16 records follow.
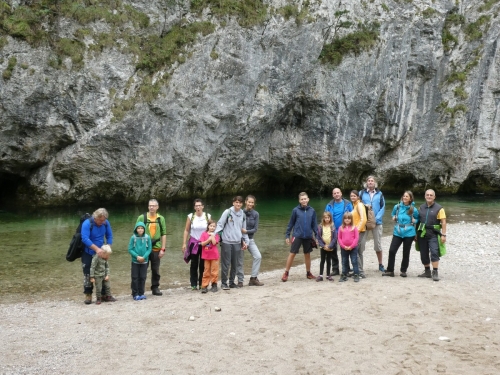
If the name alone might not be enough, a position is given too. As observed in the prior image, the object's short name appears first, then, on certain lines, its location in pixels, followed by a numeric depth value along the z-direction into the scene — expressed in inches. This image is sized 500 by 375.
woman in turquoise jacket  405.0
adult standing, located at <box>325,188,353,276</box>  411.2
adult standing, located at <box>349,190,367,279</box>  406.0
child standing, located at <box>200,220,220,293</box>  376.8
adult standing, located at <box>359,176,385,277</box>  429.1
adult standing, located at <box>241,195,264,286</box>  401.4
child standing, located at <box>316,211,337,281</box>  403.9
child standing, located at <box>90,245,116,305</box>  348.4
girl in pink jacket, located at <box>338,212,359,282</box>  391.2
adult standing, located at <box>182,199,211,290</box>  382.0
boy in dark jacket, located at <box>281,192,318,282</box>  403.5
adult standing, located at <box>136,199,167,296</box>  370.0
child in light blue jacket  360.2
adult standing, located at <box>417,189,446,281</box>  394.3
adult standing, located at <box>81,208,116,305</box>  342.3
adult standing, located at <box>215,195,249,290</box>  387.5
